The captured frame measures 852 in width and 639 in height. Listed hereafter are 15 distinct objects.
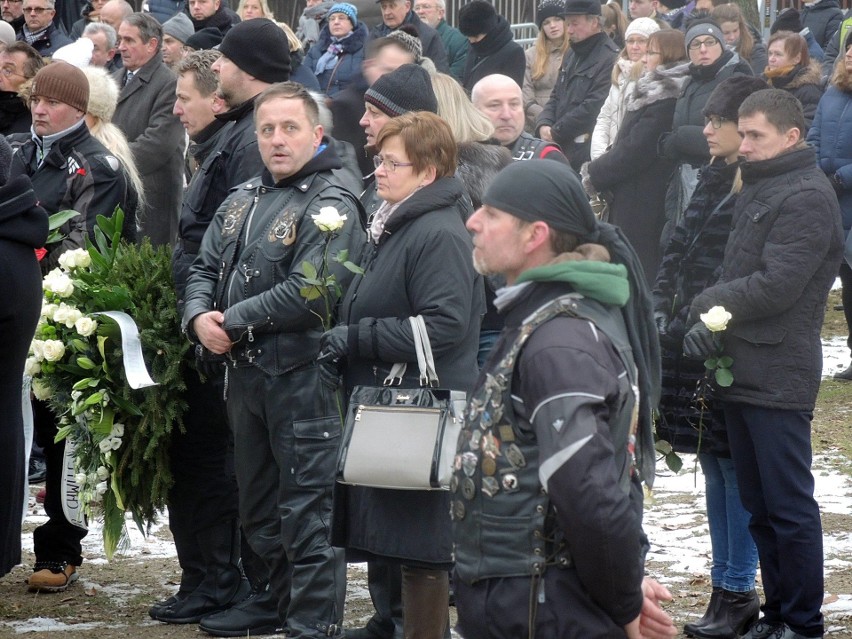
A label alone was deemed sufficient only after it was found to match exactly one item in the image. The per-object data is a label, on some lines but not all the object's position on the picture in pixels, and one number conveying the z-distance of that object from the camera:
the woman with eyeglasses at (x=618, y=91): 18.05
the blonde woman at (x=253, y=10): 22.91
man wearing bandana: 5.53
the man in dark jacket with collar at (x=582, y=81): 19.05
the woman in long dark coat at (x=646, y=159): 16.78
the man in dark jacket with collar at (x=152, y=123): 16.97
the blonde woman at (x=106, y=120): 12.79
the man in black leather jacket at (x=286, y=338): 9.36
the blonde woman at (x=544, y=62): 20.80
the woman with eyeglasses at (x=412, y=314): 8.58
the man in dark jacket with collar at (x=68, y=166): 12.20
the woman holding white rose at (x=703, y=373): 10.10
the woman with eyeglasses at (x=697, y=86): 15.74
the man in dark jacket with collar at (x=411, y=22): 21.17
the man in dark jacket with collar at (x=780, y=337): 9.38
